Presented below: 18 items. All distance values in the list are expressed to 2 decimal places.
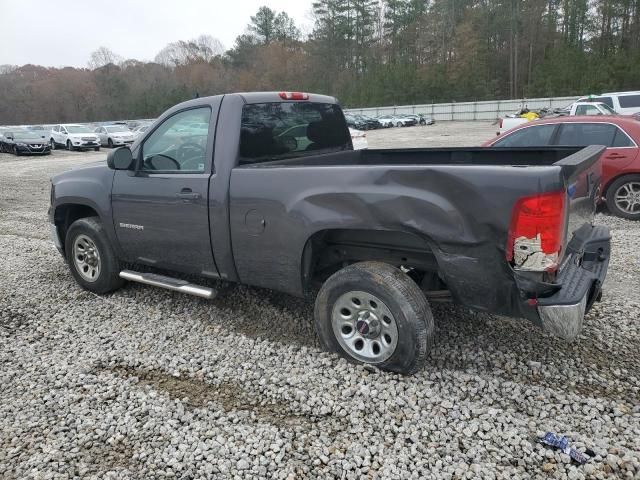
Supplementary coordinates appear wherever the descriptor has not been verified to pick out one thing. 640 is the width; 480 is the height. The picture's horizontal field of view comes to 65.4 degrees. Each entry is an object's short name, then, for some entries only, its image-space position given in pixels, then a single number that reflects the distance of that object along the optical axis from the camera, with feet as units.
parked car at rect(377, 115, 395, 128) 157.28
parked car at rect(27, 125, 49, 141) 87.40
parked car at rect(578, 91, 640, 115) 66.33
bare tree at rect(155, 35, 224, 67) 328.90
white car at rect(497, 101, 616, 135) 57.93
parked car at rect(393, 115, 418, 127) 160.35
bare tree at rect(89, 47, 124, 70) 332.66
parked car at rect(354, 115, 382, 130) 153.30
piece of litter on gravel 8.51
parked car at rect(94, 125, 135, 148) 98.32
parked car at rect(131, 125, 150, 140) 102.63
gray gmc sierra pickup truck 9.25
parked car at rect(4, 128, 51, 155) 84.23
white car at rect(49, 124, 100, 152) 93.30
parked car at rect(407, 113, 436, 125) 163.86
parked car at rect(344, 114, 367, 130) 148.80
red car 25.14
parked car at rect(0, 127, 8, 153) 88.28
